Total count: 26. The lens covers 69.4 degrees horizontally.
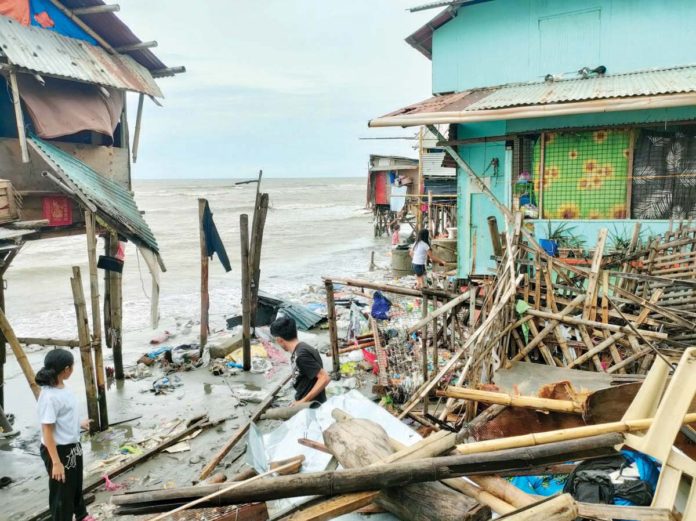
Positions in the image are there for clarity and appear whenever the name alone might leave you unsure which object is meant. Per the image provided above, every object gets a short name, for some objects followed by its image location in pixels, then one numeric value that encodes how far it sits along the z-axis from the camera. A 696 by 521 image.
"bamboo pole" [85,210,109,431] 7.15
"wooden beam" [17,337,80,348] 7.05
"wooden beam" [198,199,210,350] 10.41
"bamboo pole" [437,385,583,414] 3.53
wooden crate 6.65
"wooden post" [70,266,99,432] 6.77
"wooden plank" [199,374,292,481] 5.71
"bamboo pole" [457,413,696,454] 2.53
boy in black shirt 4.90
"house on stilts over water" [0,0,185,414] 7.59
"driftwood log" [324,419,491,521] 2.18
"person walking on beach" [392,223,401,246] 26.44
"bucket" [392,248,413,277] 18.78
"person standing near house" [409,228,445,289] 13.84
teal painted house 8.60
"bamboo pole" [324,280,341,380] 8.46
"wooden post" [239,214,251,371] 9.70
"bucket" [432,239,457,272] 16.56
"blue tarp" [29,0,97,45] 8.59
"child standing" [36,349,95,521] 4.39
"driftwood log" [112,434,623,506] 2.20
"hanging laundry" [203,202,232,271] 10.52
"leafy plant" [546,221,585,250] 9.44
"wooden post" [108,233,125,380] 9.38
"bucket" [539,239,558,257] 8.97
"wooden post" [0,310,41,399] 6.25
